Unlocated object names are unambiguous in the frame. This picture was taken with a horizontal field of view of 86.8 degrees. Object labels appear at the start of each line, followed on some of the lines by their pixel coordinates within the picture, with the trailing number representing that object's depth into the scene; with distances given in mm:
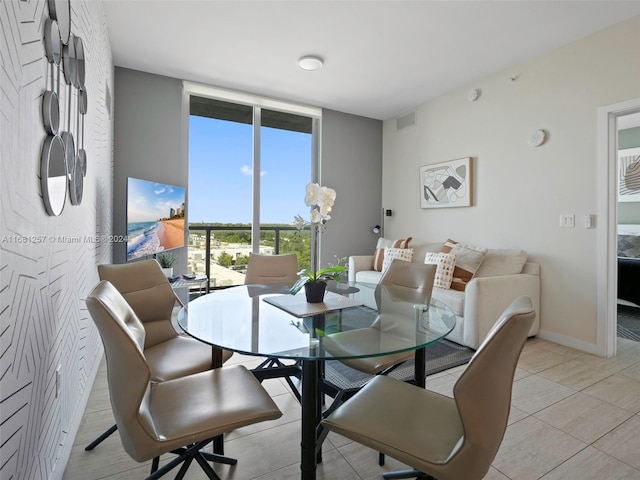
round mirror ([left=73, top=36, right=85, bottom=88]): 1662
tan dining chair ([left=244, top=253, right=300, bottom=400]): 2754
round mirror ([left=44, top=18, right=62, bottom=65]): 1192
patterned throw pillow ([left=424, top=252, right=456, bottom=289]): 3426
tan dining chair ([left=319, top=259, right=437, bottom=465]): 1353
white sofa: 2900
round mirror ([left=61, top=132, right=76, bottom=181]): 1459
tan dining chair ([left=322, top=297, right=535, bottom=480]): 947
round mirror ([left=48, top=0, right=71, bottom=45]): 1241
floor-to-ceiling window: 4258
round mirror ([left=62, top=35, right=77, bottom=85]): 1465
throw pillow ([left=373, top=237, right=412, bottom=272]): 4403
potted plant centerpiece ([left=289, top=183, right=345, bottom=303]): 1808
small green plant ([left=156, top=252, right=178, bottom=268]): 3574
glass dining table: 1254
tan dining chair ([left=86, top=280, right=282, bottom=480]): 1026
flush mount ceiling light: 3344
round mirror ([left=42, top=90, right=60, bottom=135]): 1193
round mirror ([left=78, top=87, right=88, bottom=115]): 1793
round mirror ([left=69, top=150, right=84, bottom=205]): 1623
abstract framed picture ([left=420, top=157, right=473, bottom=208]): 3998
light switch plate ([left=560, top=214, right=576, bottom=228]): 3059
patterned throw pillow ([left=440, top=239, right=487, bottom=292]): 3395
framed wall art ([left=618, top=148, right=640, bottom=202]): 5223
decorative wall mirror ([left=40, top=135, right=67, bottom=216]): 1190
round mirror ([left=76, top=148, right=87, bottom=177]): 1787
